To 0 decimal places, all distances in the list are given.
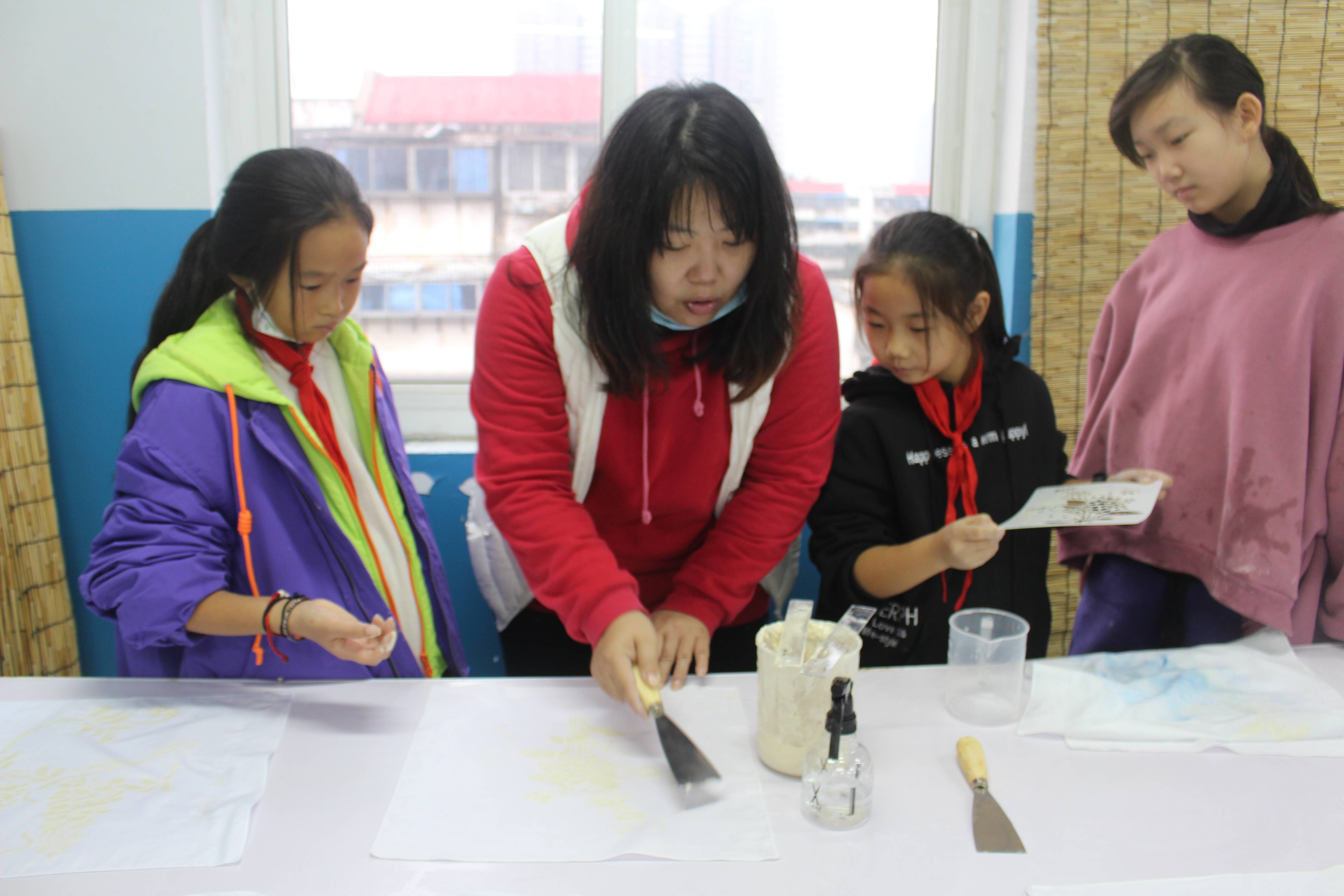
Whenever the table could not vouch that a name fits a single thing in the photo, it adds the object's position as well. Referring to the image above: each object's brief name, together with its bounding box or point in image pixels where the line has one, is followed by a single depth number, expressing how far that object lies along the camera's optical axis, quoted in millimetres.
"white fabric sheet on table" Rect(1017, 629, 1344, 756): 998
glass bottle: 840
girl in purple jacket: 1036
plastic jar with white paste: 896
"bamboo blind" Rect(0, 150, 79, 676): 1824
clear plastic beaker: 1042
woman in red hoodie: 1034
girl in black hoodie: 1321
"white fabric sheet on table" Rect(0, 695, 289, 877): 811
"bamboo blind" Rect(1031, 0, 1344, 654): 1991
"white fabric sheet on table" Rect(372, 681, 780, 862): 821
